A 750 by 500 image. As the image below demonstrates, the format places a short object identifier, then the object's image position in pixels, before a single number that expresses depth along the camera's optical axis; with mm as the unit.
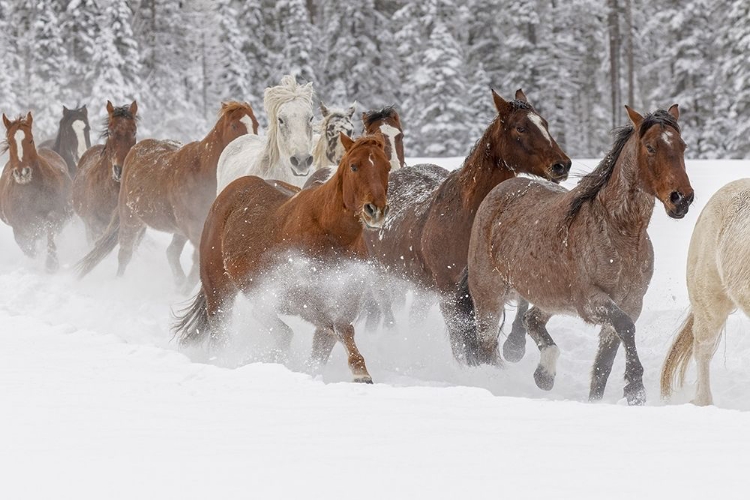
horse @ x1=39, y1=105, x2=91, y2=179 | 31828
